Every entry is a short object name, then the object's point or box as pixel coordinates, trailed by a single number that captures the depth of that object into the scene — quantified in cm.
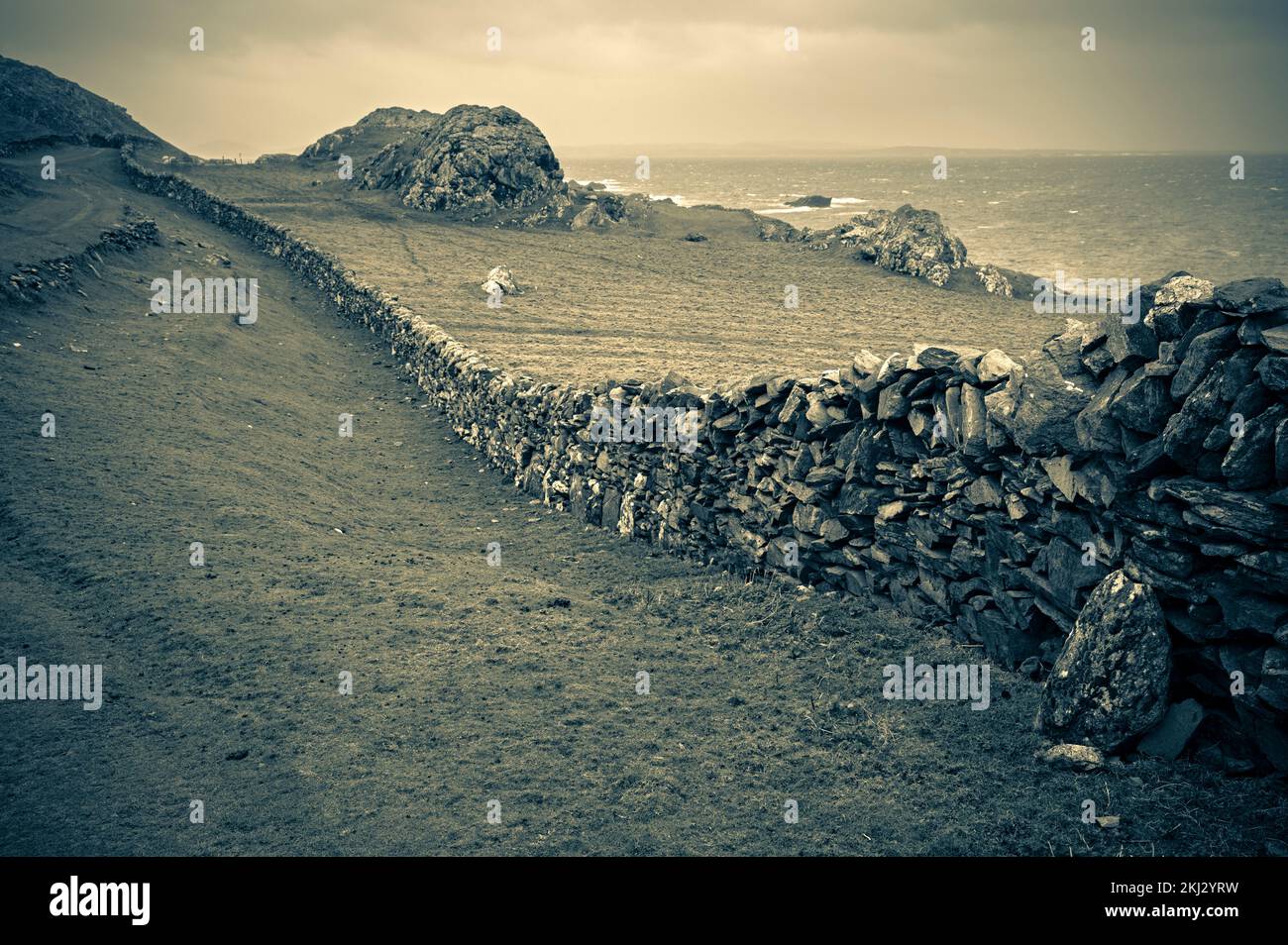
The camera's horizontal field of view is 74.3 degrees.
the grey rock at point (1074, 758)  571
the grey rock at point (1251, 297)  509
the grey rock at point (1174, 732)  555
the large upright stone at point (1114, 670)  559
